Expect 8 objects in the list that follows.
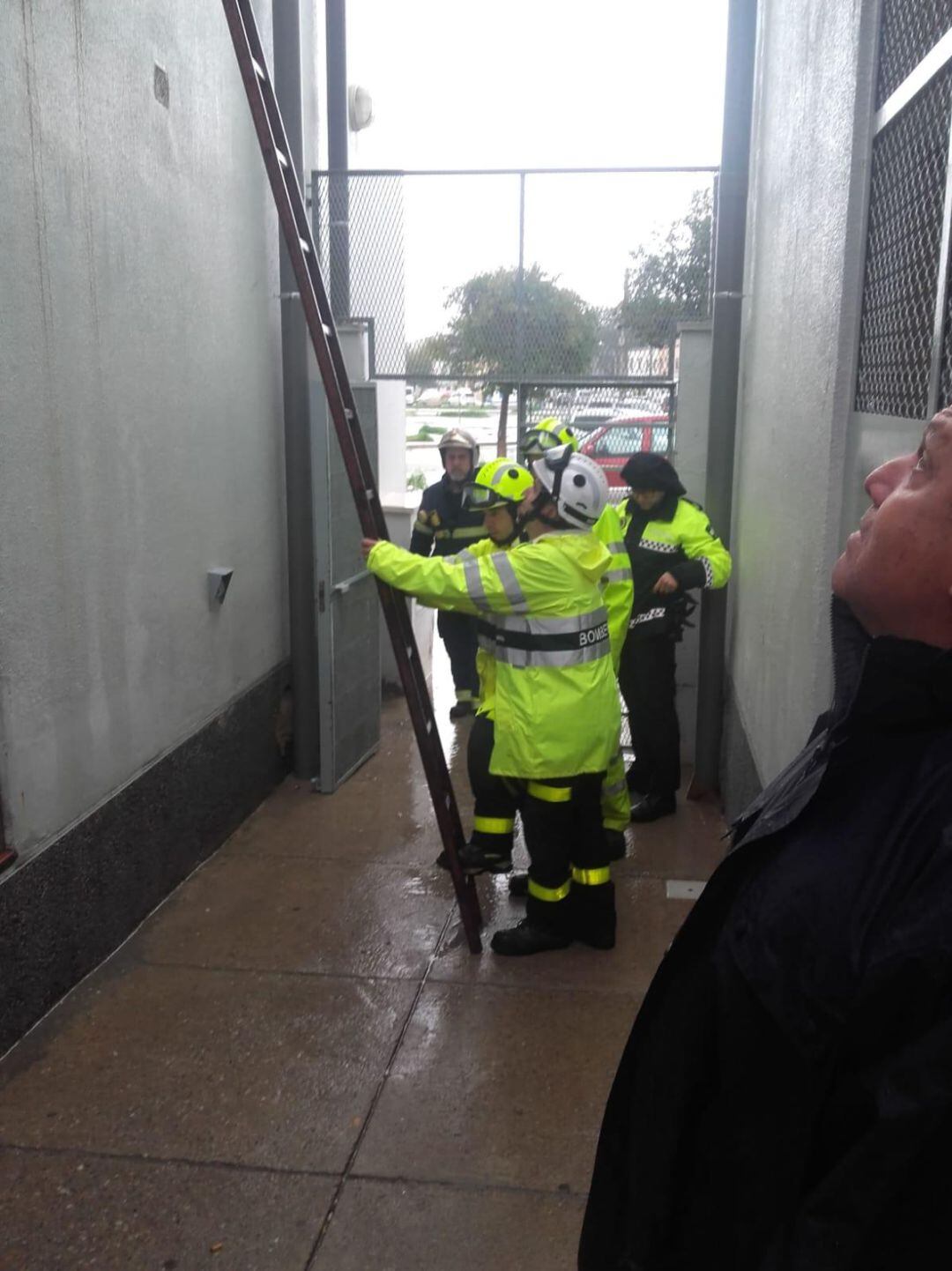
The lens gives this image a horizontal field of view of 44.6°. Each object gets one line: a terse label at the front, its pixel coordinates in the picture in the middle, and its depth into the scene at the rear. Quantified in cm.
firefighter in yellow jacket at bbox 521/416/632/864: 497
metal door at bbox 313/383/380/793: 590
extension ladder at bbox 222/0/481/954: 404
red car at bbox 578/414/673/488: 698
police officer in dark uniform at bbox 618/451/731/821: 567
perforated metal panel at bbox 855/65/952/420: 244
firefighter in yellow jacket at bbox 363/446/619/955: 414
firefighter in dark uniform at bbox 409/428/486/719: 738
